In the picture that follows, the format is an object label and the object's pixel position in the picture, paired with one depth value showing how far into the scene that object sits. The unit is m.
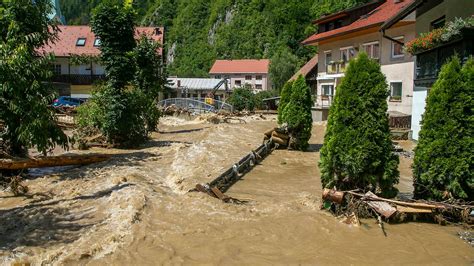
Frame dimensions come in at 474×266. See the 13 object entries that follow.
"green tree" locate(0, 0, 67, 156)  10.78
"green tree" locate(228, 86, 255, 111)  48.22
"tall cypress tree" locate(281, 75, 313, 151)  15.77
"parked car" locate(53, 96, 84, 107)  36.88
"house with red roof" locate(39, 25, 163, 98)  45.22
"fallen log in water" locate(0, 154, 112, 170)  10.86
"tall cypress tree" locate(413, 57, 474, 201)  7.38
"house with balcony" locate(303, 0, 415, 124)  26.89
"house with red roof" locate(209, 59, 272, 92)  87.94
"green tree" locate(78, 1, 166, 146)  16.38
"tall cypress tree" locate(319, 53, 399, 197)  7.70
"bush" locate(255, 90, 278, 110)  50.84
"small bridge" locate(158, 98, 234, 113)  39.97
